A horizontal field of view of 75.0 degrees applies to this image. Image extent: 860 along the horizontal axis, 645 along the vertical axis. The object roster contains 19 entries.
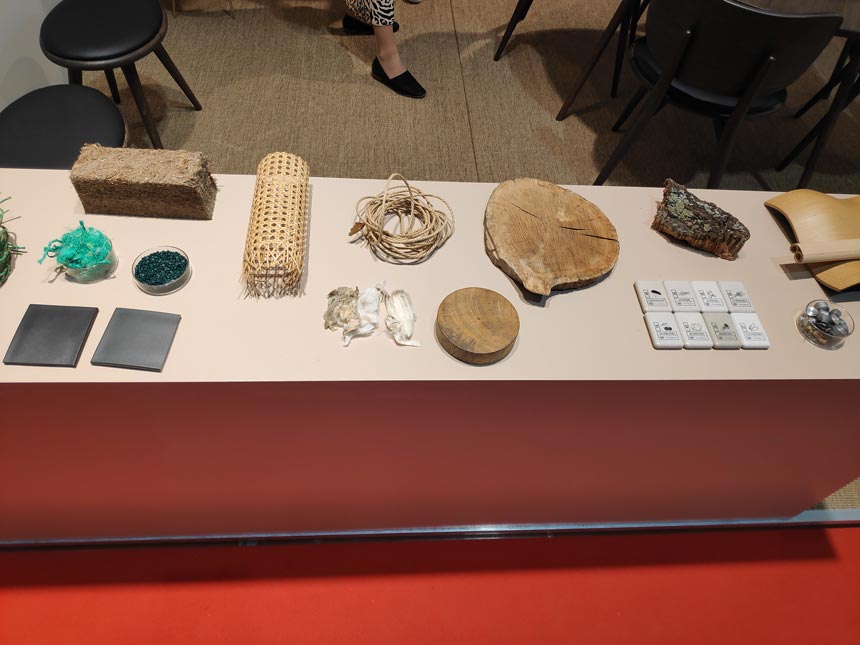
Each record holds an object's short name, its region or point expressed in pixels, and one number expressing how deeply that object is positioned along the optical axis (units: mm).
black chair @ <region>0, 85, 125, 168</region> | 1604
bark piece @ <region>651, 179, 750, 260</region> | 1305
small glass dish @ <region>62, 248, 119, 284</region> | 1119
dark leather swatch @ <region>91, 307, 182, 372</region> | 1034
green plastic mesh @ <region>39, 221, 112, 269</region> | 1111
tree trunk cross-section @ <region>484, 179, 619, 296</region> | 1206
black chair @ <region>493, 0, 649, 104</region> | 2264
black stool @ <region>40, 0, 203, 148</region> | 1832
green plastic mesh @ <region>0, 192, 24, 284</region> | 1114
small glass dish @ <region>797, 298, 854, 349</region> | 1193
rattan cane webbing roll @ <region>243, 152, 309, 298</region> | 1143
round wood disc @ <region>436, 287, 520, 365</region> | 1078
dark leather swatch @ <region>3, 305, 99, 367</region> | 1025
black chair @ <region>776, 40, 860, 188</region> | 2055
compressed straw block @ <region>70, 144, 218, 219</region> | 1167
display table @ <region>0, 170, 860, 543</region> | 1094
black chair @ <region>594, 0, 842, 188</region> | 1549
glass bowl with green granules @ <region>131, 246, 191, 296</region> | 1122
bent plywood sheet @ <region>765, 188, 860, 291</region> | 1289
